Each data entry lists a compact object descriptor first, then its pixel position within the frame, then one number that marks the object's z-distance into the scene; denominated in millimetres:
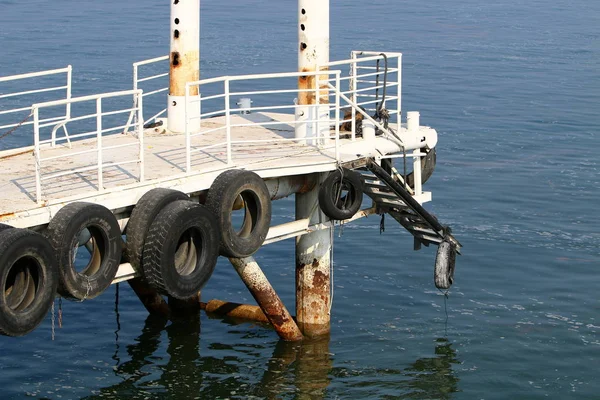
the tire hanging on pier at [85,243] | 14500
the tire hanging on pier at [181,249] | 15586
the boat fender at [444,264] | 21234
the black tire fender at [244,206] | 16734
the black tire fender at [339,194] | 18812
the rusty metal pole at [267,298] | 19469
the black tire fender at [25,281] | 13609
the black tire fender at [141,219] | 15586
